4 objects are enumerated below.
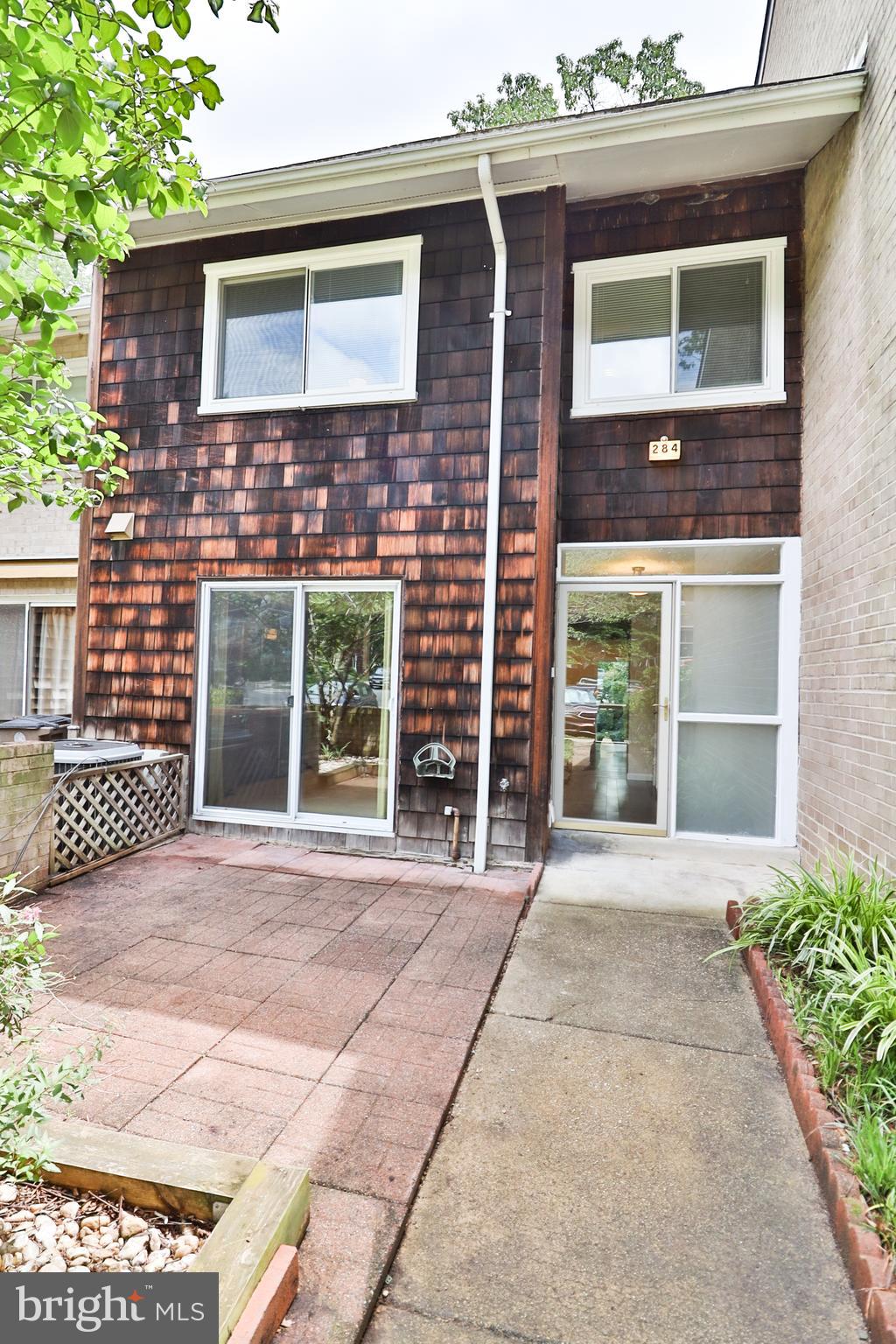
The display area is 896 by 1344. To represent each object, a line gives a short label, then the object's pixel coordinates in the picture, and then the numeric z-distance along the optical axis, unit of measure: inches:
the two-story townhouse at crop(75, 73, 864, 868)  175.3
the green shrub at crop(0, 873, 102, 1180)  51.6
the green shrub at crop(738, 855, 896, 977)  98.1
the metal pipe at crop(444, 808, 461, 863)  177.0
